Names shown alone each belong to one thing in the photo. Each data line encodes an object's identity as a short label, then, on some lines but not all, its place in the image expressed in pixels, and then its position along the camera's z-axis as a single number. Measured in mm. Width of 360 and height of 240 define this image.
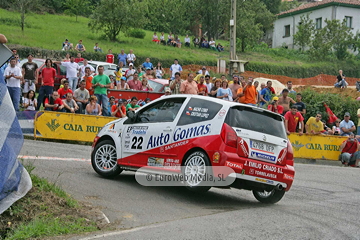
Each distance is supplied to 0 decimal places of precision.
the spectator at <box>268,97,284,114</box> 19594
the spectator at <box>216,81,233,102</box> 18719
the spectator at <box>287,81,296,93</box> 23758
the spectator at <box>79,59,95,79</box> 24050
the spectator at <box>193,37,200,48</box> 62500
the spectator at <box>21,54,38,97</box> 20828
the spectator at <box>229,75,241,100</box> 20203
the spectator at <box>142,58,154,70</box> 29119
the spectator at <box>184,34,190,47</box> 60531
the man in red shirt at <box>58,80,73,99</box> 19230
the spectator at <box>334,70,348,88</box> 33138
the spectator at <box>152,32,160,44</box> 59453
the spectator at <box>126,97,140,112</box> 18781
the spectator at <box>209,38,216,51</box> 62722
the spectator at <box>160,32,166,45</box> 59219
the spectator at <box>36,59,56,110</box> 19406
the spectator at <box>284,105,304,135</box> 19344
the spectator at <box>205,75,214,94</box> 21094
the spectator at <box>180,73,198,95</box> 17844
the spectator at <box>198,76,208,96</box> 20047
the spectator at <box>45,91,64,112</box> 18111
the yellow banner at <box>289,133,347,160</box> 19328
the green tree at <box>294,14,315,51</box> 65812
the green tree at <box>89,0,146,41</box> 53969
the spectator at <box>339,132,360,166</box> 19062
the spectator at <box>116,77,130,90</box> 21969
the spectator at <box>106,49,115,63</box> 32656
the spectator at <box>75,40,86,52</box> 35966
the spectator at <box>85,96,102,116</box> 18547
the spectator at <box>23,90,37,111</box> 19344
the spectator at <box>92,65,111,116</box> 19297
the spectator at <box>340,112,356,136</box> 21156
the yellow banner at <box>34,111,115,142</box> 17266
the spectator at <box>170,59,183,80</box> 28244
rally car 8805
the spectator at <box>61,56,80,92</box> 22891
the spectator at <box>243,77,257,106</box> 19156
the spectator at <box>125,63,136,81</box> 25028
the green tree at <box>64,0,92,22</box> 71375
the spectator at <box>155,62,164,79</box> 28362
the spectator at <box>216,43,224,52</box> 62588
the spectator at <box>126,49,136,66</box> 31594
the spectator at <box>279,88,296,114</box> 19906
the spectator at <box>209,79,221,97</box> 19298
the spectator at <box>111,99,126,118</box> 18266
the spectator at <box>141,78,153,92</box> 21688
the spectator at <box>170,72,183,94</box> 19417
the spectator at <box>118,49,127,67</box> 31578
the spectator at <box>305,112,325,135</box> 20203
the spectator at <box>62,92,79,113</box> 18312
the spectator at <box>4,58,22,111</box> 17969
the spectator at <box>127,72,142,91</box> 21578
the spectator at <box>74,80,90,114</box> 19281
